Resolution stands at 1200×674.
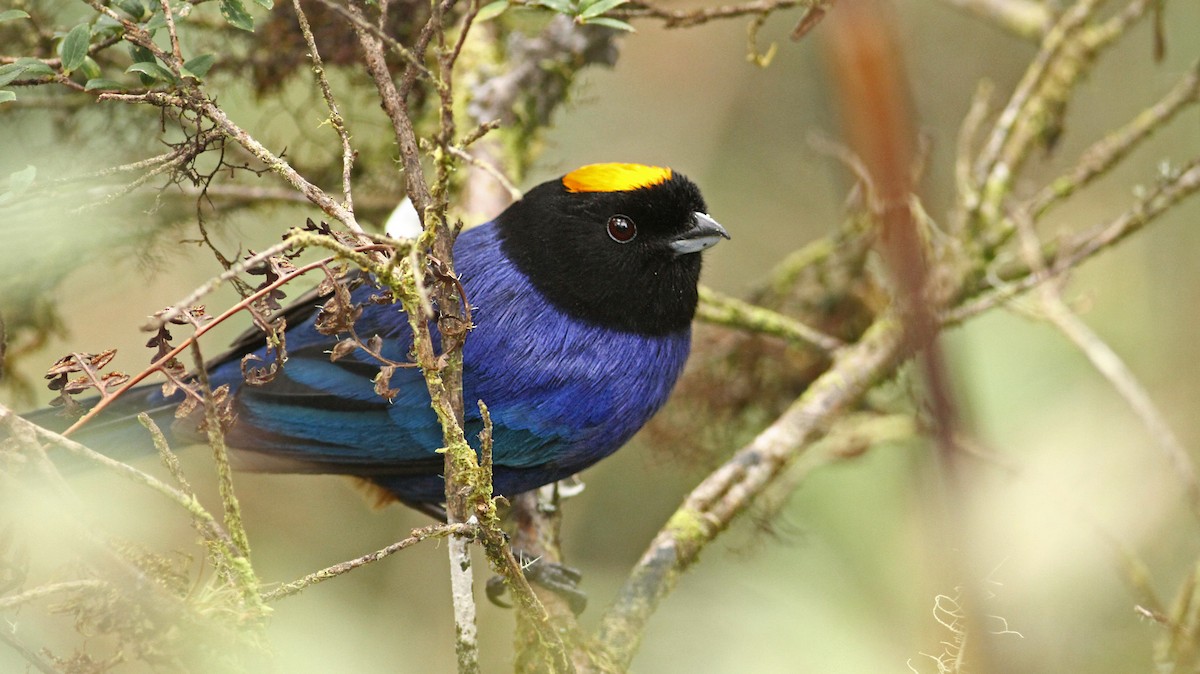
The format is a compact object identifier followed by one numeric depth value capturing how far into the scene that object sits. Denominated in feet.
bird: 20.10
